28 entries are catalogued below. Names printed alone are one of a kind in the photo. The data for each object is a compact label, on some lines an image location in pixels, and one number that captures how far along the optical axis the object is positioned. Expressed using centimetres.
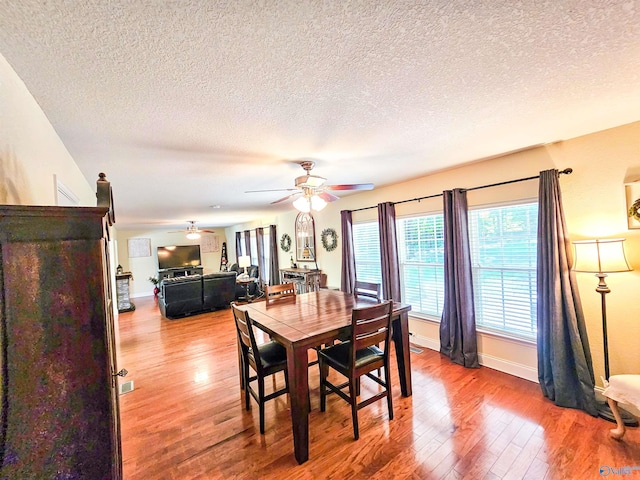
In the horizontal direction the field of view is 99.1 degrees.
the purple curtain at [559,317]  235
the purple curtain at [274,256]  744
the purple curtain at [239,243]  995
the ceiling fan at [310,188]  260
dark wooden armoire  72
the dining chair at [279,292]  324
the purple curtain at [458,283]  317
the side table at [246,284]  743
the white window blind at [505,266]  283
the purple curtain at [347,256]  477
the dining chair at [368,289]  314
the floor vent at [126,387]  297
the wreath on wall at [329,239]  527
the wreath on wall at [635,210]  211
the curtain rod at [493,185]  248
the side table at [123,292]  690
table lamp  780
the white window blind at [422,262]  367
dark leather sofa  592
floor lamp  206
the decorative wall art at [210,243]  1108
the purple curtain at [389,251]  403
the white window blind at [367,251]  454
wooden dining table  195
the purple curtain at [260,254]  830
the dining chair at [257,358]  219
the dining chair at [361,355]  207
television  980
